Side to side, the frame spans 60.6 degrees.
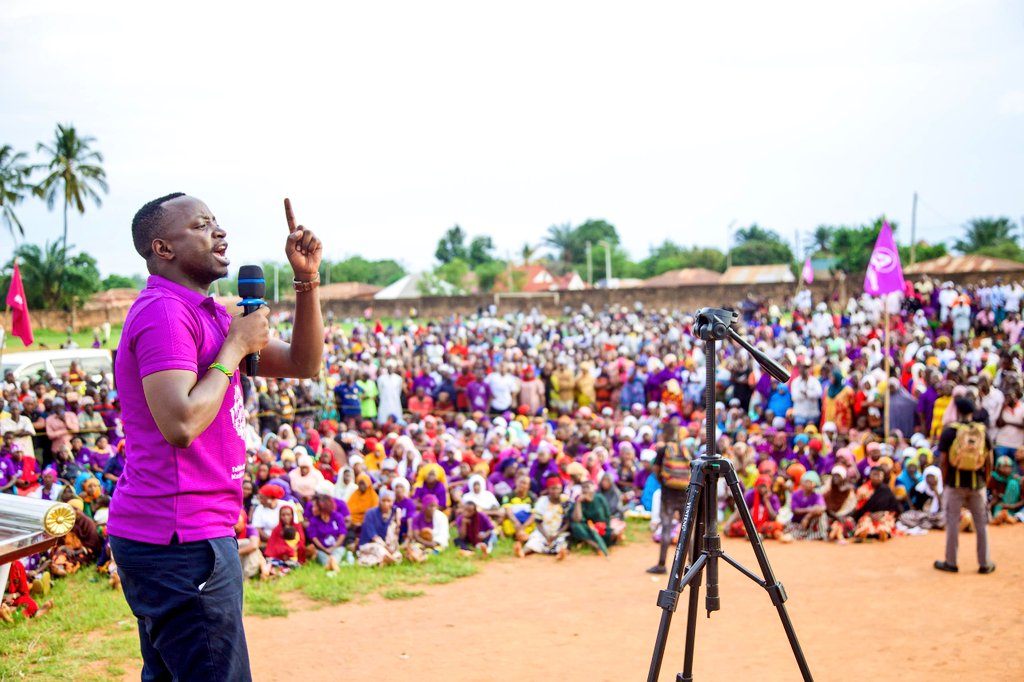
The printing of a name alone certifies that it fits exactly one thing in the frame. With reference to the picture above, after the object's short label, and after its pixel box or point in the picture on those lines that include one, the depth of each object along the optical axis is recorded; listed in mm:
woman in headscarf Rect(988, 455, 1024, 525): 9320
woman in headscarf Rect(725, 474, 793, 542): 9069
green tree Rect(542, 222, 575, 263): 63344
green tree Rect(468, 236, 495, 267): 62125
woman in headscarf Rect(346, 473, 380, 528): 9097
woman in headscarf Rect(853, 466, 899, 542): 9023
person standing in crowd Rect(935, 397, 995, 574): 6980
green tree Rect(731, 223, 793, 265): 53781
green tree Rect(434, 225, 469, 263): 64000
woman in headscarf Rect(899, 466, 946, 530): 9102
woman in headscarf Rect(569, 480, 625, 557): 8758
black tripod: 3006
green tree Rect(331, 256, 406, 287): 61125
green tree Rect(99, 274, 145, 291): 36625
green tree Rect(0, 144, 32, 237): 28766
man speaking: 1924
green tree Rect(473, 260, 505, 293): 49259
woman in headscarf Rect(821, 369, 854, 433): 11734
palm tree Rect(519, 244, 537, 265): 59281
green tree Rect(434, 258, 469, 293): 48562
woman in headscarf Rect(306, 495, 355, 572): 8305
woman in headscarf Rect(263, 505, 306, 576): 8031
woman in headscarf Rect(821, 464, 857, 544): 8969
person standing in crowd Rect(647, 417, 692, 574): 7734
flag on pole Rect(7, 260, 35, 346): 11148
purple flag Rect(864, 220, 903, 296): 11672
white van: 13258
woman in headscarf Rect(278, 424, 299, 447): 10688
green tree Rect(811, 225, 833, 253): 59375
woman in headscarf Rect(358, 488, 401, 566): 8227
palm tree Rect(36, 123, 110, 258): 32719
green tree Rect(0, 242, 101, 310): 31031
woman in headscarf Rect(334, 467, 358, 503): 9312
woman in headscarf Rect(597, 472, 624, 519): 9438
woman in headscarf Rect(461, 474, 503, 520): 9320
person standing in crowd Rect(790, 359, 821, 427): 12062
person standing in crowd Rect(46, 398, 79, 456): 10385
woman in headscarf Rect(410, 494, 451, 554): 8625
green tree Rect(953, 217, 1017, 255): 49656
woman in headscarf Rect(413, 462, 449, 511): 9328
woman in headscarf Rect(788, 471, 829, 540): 9031
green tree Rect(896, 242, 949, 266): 42647
